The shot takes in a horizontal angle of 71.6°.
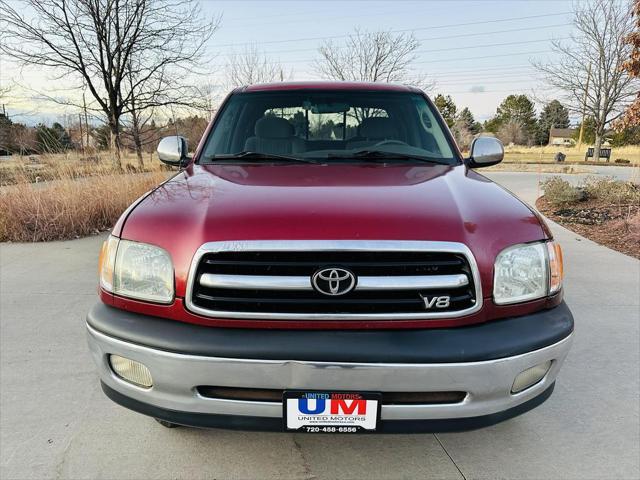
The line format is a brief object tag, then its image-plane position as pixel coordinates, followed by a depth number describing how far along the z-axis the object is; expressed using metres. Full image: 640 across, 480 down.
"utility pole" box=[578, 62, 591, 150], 25.62
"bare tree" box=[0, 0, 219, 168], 13.22
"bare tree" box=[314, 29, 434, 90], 19.34
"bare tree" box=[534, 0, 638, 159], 23.00
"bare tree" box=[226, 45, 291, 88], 18.75
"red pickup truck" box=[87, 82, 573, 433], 1.52
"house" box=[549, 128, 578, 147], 65.77
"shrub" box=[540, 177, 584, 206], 8.62
